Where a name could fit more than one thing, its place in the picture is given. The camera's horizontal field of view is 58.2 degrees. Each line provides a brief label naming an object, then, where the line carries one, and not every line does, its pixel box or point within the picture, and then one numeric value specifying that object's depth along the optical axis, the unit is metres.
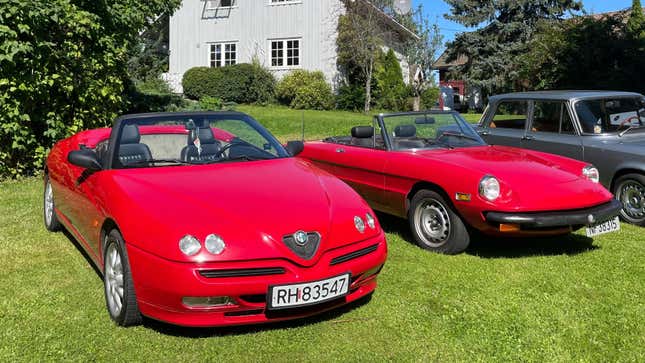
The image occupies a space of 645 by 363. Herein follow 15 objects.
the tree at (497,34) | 29.69
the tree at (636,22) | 19.92
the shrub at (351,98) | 24.54
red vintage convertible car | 4.82
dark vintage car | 6.51
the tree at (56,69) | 8.19
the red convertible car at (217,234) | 3.21
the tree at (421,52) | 27.59
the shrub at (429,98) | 26.87
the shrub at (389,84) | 25.11
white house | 25.53
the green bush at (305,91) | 24.34
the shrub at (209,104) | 17.67
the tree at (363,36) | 24.19
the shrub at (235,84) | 24.78
